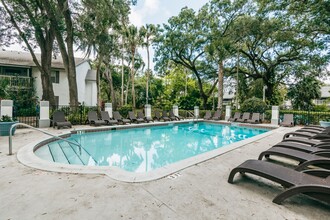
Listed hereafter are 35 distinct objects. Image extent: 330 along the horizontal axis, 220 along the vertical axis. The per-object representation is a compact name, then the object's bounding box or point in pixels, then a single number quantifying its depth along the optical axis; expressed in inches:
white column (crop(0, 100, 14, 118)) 324.2
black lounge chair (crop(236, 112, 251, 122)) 582.9
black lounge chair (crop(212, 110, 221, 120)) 668.7
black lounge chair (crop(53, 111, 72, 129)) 370.0
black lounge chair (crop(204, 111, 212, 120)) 684.2
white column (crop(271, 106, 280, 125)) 545.9
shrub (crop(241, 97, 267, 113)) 613.4
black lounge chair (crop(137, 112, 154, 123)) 548.9
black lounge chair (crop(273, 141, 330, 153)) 165.9
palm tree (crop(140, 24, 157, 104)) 762.2
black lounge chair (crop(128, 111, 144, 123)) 519.2
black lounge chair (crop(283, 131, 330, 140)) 230.3
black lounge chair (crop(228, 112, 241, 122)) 595.5
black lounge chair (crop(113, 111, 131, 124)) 482.7
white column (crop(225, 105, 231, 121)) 671.8
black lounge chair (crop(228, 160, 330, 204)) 89.3
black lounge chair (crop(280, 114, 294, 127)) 488.4
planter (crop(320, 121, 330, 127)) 415.7
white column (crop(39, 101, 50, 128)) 382.6
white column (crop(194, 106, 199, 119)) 732.0
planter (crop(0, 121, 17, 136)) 281.9
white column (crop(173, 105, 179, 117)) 709.9
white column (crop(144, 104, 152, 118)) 601.6
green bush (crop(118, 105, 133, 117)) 576.1
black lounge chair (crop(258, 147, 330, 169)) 130.1
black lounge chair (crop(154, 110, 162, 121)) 598.1
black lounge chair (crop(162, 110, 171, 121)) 598.3
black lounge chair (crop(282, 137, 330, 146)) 197.8
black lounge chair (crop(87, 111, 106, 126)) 429.5
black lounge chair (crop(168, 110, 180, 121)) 624.9
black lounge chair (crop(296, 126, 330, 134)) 274.0
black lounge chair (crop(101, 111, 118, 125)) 453.1
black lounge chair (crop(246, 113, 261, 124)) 562.8
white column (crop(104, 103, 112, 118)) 509.0
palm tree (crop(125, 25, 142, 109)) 741.3
